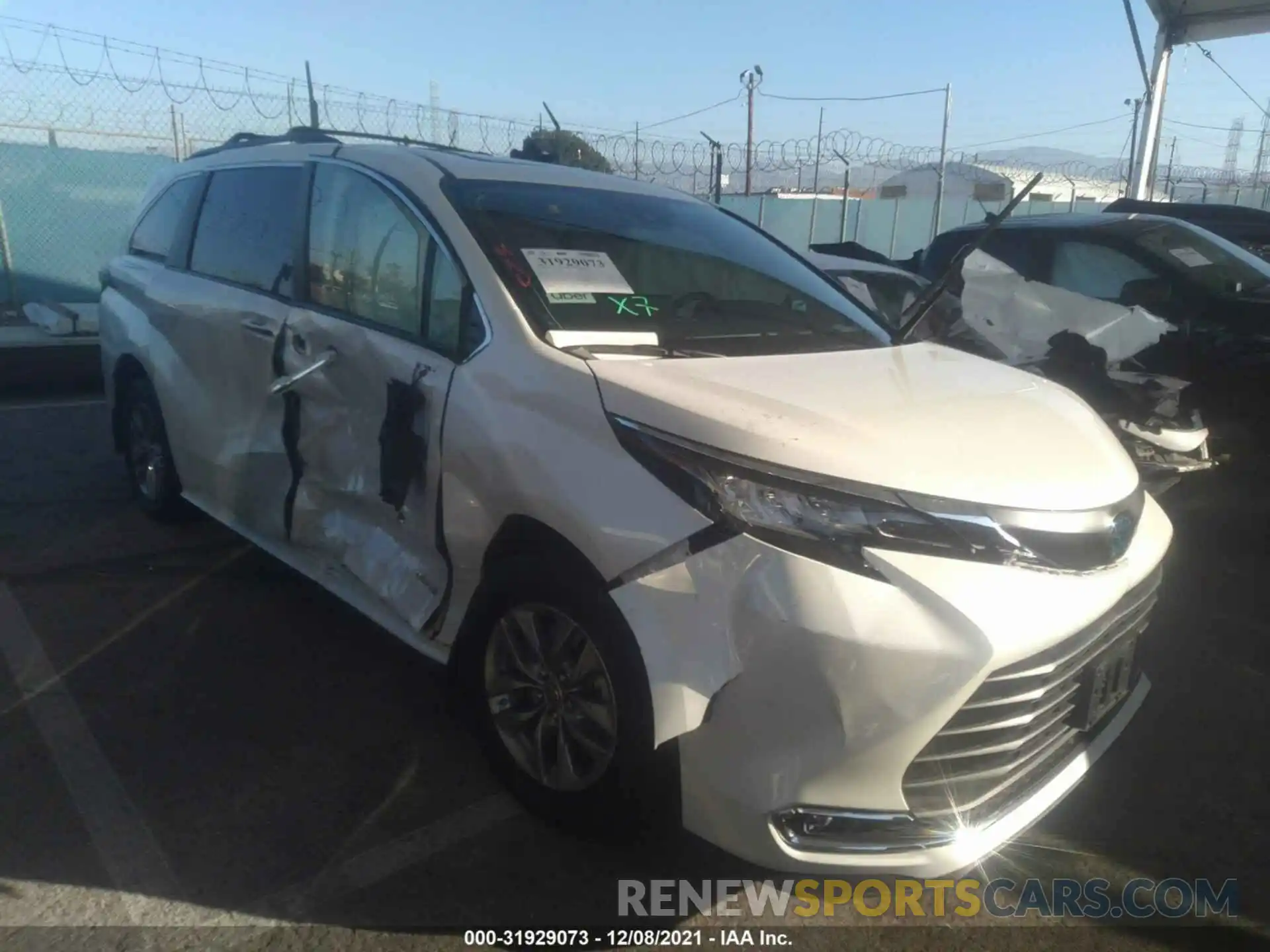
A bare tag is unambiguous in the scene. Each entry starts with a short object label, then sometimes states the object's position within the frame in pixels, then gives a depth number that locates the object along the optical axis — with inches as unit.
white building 1067.4
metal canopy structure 573.3
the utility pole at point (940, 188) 698.2
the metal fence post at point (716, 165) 521.5
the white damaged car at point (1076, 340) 186.1
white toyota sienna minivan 83.0
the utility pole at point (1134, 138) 659.9
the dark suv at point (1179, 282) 199.3
